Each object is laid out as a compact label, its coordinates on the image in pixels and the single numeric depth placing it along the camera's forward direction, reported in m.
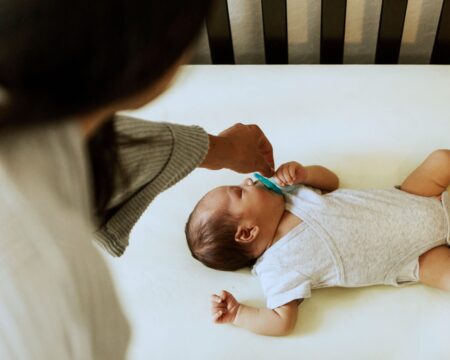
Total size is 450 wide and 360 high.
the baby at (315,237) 0.99
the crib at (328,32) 1.24
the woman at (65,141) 0.42
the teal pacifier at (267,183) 1.07
